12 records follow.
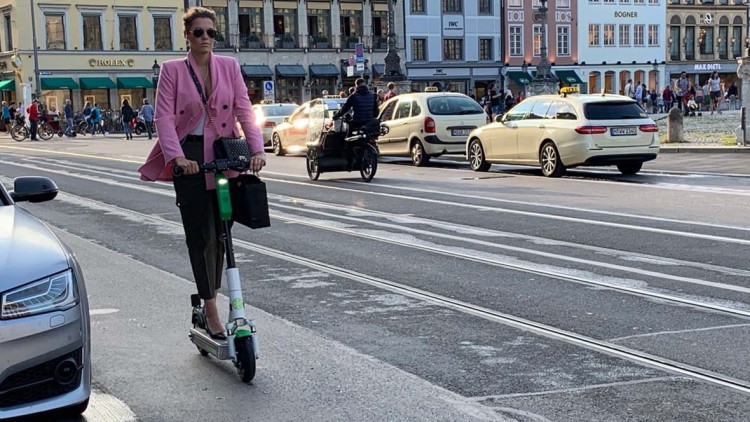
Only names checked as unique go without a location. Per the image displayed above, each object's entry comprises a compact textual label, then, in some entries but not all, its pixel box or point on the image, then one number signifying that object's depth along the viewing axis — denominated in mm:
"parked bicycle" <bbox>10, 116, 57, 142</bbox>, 46906
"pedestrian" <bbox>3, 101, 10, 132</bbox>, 56469
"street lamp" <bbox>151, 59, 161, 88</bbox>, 57612
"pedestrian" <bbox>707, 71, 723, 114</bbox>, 47438
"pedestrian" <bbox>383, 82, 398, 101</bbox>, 31458
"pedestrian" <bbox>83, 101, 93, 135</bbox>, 55062
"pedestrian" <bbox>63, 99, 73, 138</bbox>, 51281
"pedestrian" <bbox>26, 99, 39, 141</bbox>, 45259
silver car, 4340
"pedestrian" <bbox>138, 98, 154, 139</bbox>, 48247
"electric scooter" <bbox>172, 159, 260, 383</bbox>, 5391
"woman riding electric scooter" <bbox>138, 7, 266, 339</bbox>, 5590
